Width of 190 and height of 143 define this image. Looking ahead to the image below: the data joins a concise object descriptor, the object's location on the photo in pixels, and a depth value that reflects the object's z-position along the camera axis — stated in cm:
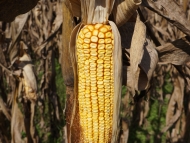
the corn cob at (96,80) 27
